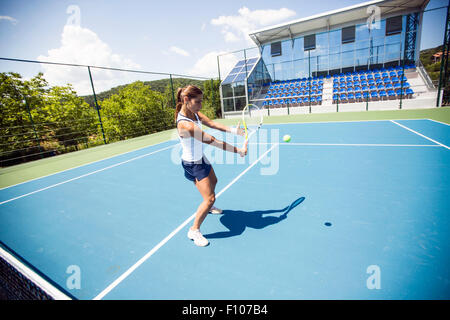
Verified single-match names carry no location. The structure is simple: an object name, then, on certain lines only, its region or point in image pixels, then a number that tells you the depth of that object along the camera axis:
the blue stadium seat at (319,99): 21.70
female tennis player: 2.66
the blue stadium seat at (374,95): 19.59
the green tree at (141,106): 16.20
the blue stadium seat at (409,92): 17.55
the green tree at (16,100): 19.16
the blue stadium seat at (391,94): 18.68
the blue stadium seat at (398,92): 18.50
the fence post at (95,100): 11.38
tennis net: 1.84
